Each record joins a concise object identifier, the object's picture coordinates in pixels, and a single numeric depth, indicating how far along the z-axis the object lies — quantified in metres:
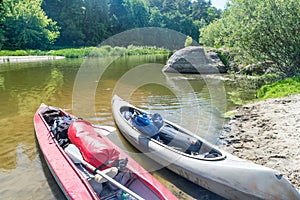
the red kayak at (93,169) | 4.09
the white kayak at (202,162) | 4.04
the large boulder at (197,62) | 19.55
